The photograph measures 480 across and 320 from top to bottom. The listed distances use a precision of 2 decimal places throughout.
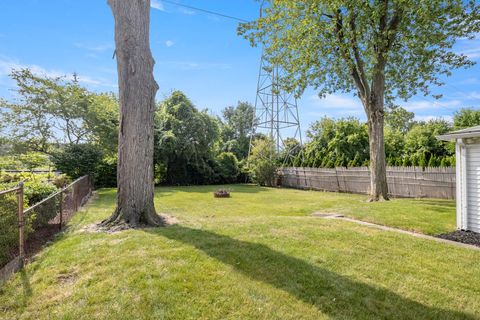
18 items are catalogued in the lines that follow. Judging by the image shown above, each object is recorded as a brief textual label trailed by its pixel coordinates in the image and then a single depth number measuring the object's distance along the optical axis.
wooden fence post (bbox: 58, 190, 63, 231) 6.23
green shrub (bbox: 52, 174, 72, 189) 10.64
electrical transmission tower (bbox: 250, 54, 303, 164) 21.64
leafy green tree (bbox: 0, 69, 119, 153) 18.16
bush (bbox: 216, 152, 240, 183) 22.89
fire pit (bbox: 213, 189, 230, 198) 13.05
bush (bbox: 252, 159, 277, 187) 20.31
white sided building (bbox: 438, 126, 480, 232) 5.73
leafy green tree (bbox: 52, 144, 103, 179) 14.76
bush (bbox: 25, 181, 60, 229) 5.37
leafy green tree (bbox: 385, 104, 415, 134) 13.11
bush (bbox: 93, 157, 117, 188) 18.89
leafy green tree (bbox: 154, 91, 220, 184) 19.59
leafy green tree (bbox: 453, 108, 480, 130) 14.31
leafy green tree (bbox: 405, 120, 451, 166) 13.70
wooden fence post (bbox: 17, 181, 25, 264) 3.93
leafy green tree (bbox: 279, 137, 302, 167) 21.66
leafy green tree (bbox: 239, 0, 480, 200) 9.52
